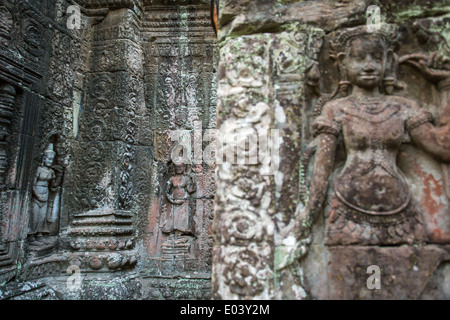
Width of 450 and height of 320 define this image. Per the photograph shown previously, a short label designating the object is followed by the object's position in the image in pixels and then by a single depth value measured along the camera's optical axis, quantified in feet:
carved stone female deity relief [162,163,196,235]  16.66
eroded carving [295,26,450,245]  6.38
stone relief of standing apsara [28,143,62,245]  14.87
